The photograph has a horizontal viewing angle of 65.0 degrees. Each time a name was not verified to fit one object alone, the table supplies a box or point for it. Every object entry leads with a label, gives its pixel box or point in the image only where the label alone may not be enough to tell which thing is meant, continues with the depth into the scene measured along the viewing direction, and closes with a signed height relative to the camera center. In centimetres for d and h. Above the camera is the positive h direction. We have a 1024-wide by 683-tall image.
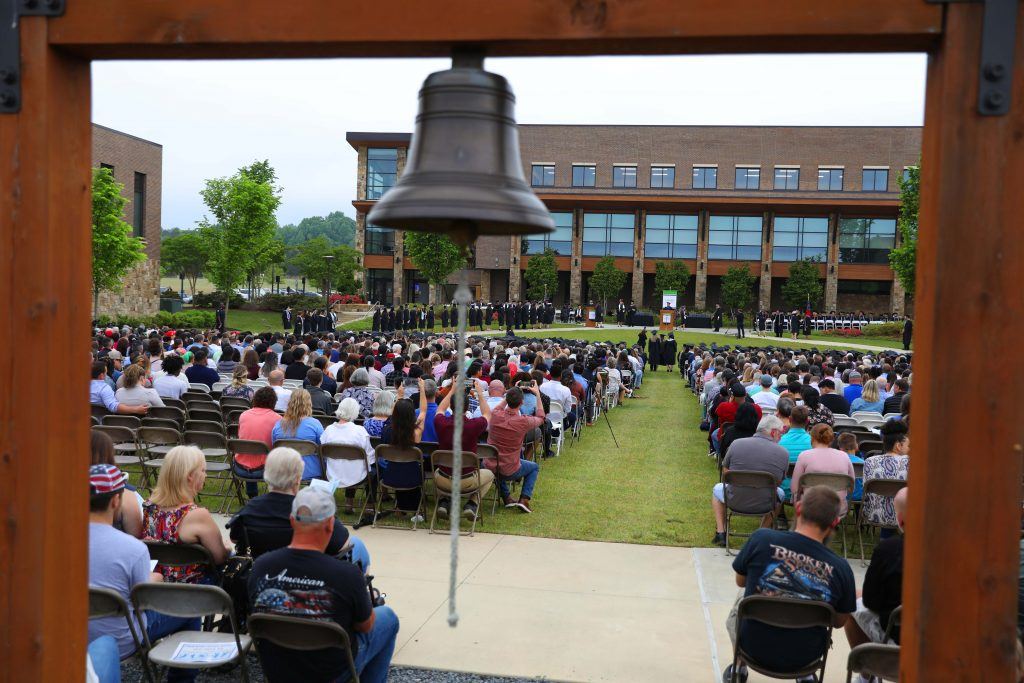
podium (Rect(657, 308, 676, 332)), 4603 -79
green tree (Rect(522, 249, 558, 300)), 5481 +170
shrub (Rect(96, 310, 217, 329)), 4131 -170
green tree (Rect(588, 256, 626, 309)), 5594 +168
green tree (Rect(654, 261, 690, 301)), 5672 +205
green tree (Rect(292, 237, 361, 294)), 6306 +233
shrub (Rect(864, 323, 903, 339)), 4381 -89
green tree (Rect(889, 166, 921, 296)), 3888 +411
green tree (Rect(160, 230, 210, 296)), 8156 +382
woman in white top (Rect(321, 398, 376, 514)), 841 -153
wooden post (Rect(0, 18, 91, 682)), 268 -27
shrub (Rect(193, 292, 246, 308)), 5784 -75
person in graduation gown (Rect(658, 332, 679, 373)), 3100 -179
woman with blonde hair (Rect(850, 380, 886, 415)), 1198 -130
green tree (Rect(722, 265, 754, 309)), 5475 +147
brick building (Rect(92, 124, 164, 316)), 4634 +513
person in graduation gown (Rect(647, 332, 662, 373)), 3088 -178
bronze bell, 256 +46
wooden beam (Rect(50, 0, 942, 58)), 238 +84
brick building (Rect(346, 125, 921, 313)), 5794 +743
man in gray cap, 377 -139
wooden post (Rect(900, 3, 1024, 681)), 233 -20
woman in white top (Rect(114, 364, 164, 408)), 1037 -138
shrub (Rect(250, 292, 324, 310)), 5762 -73
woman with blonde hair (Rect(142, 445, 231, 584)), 457 -131
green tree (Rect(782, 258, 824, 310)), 5541 +181
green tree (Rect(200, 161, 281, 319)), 4400 +344
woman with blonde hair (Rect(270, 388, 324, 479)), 843 -140
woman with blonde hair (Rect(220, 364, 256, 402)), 1132 -137
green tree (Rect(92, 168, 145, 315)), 3584 +214
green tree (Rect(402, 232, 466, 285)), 4469 +235
